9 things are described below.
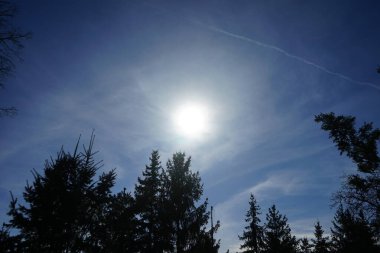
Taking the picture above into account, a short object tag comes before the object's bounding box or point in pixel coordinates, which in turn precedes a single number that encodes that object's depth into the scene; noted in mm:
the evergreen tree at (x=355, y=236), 23172
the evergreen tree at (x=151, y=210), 21859
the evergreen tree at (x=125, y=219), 19792
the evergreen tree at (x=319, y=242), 38294
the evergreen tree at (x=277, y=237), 33438
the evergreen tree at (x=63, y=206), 8609
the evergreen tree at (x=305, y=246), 44875
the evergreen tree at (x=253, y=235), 35031
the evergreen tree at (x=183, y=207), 21000
